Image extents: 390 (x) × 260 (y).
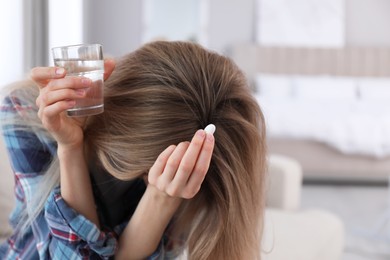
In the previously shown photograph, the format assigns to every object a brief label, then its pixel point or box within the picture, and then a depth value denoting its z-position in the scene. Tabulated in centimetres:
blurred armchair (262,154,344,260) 142
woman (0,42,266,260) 87
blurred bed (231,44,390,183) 359
